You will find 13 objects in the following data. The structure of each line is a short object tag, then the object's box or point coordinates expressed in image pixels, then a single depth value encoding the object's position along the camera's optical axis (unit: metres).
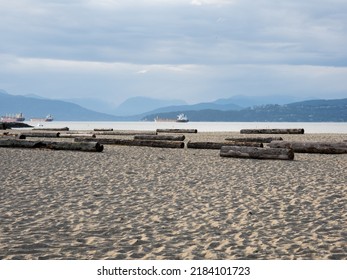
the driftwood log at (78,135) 36.42
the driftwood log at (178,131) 49.87
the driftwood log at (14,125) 76.31
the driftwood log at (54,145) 22.12
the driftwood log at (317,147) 21.77
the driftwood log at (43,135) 37.18
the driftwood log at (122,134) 42.70
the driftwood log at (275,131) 45.26
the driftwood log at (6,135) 36.10
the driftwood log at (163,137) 32.16
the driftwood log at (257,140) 28.58
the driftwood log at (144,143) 25.36
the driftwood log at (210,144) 24.12
